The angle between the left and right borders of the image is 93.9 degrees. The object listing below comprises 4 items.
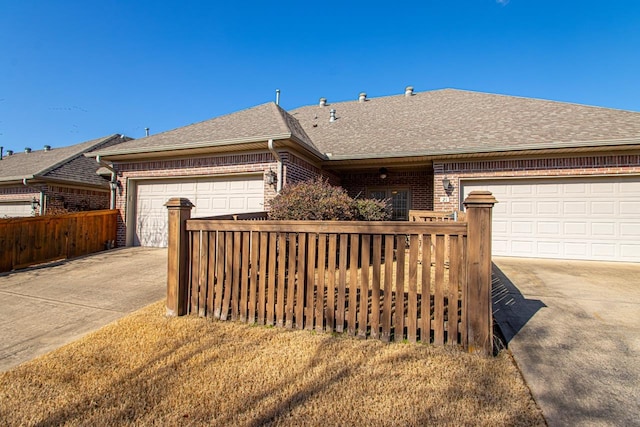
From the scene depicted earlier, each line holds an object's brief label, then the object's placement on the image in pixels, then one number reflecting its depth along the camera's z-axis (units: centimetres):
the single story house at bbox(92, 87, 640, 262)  724
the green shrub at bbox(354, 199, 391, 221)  651
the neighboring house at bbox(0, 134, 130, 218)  1088
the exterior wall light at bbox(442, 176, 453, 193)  830
